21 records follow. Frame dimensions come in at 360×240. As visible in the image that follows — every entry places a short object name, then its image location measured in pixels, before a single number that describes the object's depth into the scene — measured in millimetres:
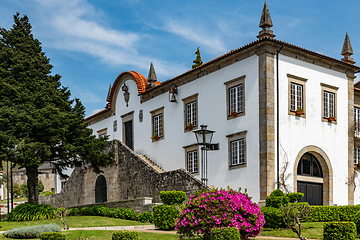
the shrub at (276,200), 17453
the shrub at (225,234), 11703
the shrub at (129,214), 23719
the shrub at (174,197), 18891
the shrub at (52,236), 12430
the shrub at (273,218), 16719
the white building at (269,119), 21875
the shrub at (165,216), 18344
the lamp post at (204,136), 18889
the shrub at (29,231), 15641
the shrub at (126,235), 11672
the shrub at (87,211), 27036
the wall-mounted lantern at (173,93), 28005
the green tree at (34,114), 22531
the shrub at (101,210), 25844
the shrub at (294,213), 12703
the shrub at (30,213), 21703
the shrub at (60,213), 17666
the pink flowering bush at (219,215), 12727
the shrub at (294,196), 18328
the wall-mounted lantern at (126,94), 34156
